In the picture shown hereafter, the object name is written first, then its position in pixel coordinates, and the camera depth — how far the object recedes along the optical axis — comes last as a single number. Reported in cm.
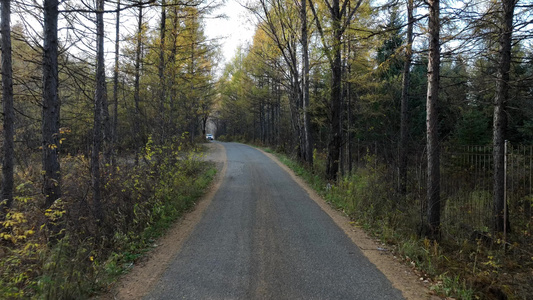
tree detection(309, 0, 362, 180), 1122
